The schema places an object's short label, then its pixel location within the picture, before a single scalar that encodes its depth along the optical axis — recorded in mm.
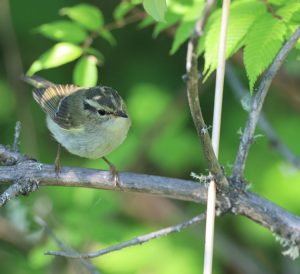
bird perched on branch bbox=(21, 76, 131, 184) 7641
